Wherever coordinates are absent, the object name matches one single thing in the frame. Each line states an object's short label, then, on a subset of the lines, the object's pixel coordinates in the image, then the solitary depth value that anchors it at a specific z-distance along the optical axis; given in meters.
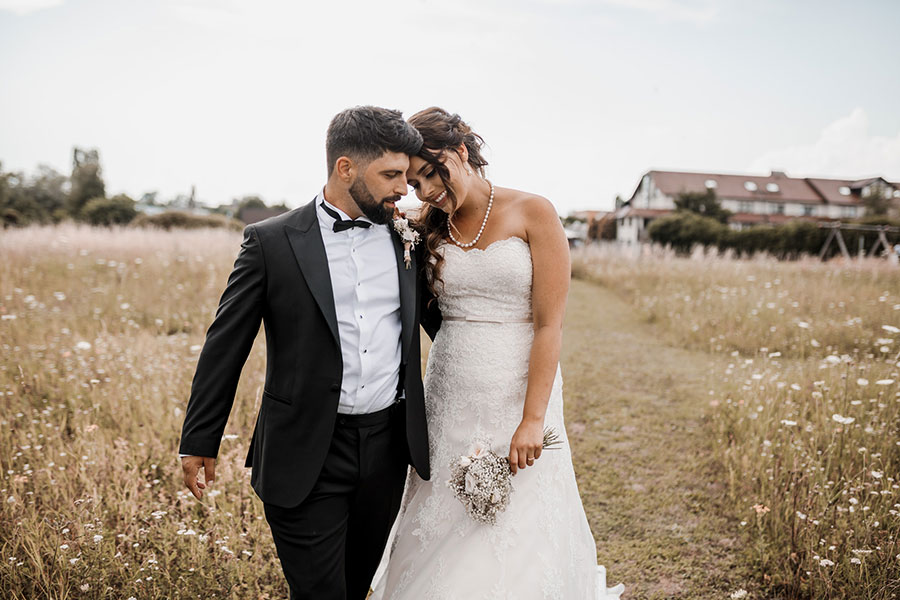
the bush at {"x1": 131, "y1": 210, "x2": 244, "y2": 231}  24.14
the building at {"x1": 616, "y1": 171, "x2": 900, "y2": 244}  44.25
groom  2.12
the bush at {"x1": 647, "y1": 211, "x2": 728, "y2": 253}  29.22
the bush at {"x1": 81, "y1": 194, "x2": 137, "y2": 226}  30.14
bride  2.49
